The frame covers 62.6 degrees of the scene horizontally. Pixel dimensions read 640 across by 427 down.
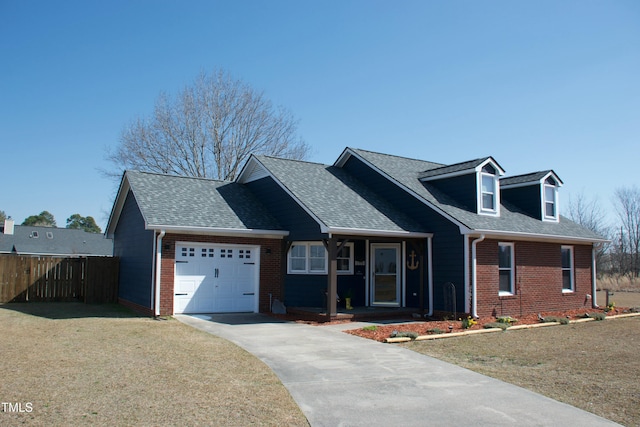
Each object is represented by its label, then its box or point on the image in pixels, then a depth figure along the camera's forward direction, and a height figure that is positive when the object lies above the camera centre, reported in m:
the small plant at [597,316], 16.61 -1.80
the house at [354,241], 15.37 +0.49
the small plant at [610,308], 19.22 -1.81
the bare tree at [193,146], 33.38 +6.97
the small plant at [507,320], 14.93 -1.78
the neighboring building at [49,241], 45.11 +1.19
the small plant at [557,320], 15.43 -1.80
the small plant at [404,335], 11.73 -1.73
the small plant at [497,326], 13.80 -1.78
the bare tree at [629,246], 46.78 +1.24
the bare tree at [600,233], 43.22 +2.28
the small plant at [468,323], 13.93 -1.74
